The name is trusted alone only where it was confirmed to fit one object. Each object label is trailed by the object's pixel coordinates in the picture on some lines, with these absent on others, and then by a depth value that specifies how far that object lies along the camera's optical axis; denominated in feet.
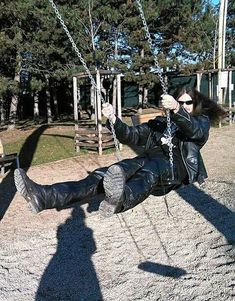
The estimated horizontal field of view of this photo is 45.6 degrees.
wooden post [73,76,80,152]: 24.93
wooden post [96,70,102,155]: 23.27
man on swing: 7.12
